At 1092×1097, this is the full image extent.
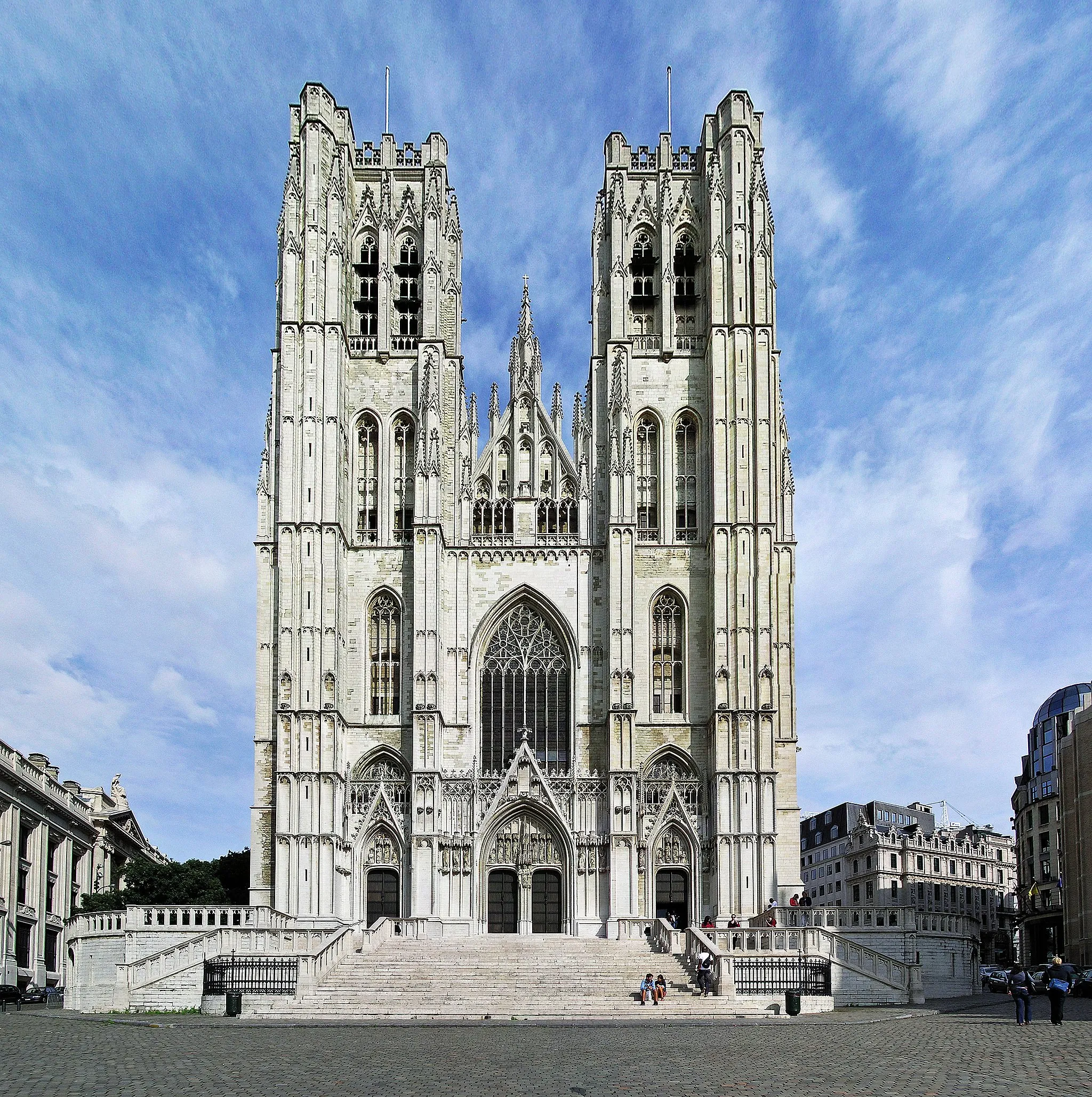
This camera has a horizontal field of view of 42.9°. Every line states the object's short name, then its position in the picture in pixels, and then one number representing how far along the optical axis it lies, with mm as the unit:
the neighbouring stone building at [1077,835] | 61656
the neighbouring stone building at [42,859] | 54094
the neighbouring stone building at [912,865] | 92875
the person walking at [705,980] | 30750
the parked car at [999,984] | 43625
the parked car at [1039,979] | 35406
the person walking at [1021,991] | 24375
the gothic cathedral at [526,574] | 45844
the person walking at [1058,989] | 23984
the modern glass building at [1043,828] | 74812
